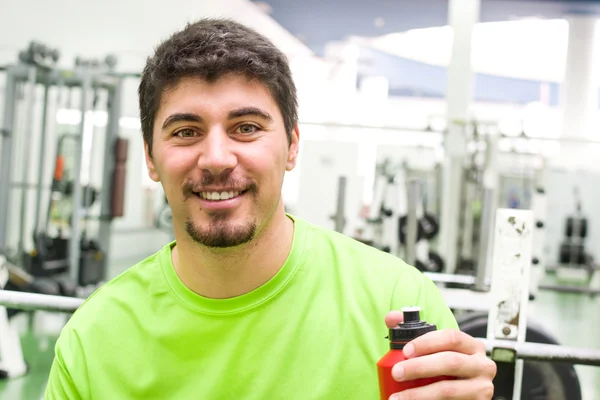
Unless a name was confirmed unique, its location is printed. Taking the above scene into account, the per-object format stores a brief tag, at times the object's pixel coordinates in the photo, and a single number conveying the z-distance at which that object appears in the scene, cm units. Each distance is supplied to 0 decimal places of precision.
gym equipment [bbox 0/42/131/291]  467
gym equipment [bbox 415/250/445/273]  580
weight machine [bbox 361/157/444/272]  562
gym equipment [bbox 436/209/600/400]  133
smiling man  108
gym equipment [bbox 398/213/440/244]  595
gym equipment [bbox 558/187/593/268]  891
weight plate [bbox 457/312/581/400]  177
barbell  131
